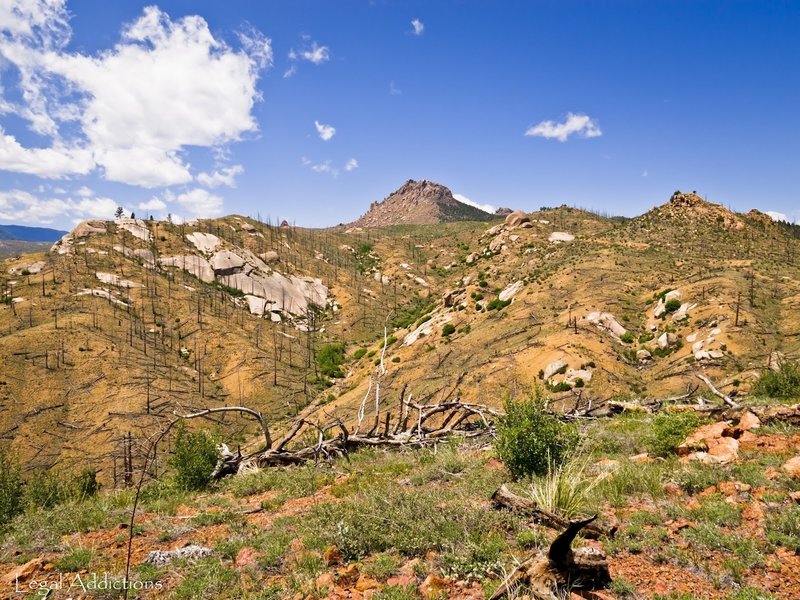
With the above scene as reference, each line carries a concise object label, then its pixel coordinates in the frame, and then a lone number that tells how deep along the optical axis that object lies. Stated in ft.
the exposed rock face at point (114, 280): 289.33
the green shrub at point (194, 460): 40.68
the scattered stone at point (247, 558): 21.60
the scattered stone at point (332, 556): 20.75
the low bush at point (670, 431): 32.09
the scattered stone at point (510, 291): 206.17
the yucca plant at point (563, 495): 21.66
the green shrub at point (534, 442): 30.50
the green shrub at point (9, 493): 42.42
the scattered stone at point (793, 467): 24.33
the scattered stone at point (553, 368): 117.12
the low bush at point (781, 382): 56.07
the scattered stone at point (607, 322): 137.18
